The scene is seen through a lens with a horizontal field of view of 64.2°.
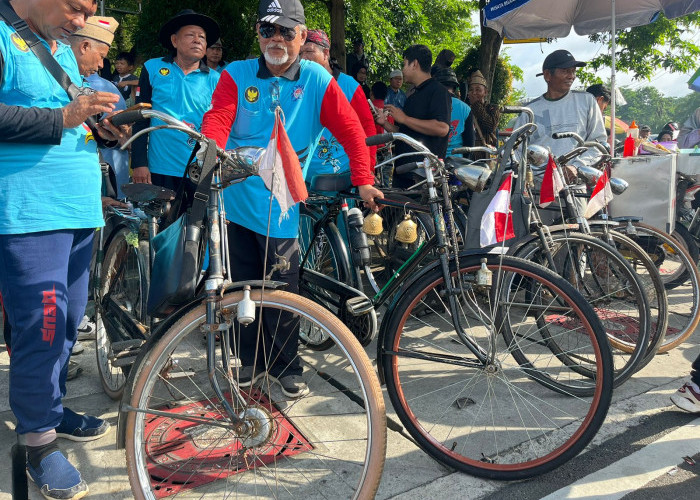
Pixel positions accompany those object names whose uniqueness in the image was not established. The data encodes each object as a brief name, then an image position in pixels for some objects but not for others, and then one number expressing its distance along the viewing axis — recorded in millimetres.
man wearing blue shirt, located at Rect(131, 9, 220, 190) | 3857
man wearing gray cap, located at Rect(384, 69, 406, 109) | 8875
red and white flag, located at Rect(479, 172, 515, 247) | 2447
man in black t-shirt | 4512
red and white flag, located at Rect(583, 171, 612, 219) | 3348
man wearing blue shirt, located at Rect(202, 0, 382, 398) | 2793
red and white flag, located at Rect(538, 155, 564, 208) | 3211
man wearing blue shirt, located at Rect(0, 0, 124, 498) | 2004
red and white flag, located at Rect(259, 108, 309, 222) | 2049
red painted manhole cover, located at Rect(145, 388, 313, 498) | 2146
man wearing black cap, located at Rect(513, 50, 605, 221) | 4363
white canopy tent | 6254
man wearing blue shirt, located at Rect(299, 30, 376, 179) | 4219
